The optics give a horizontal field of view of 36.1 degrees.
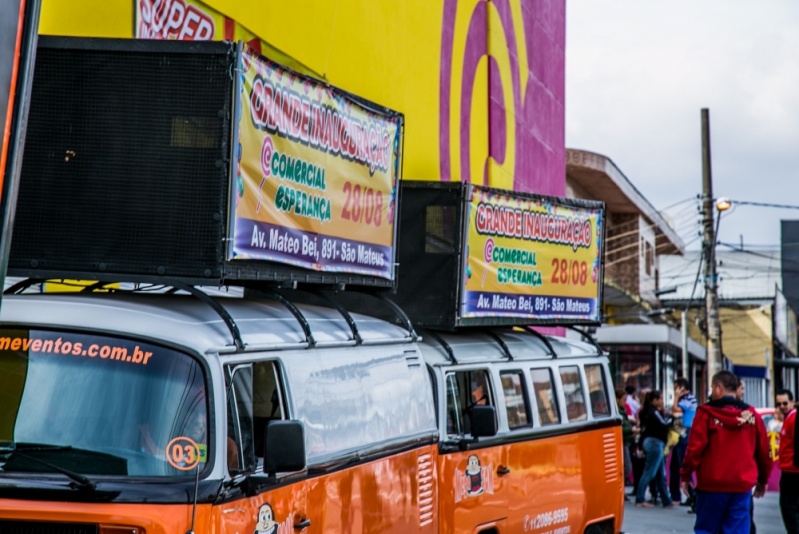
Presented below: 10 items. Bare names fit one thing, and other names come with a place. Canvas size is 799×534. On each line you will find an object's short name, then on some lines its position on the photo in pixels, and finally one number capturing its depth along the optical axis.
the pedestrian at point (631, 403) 19.92
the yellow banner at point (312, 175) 6.48
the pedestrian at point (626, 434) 17.98
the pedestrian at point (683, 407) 17.91
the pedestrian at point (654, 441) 17.81
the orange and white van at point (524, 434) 9.24
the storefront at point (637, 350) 31.22
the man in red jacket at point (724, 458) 10.69
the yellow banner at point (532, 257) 10.65
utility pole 29.38
